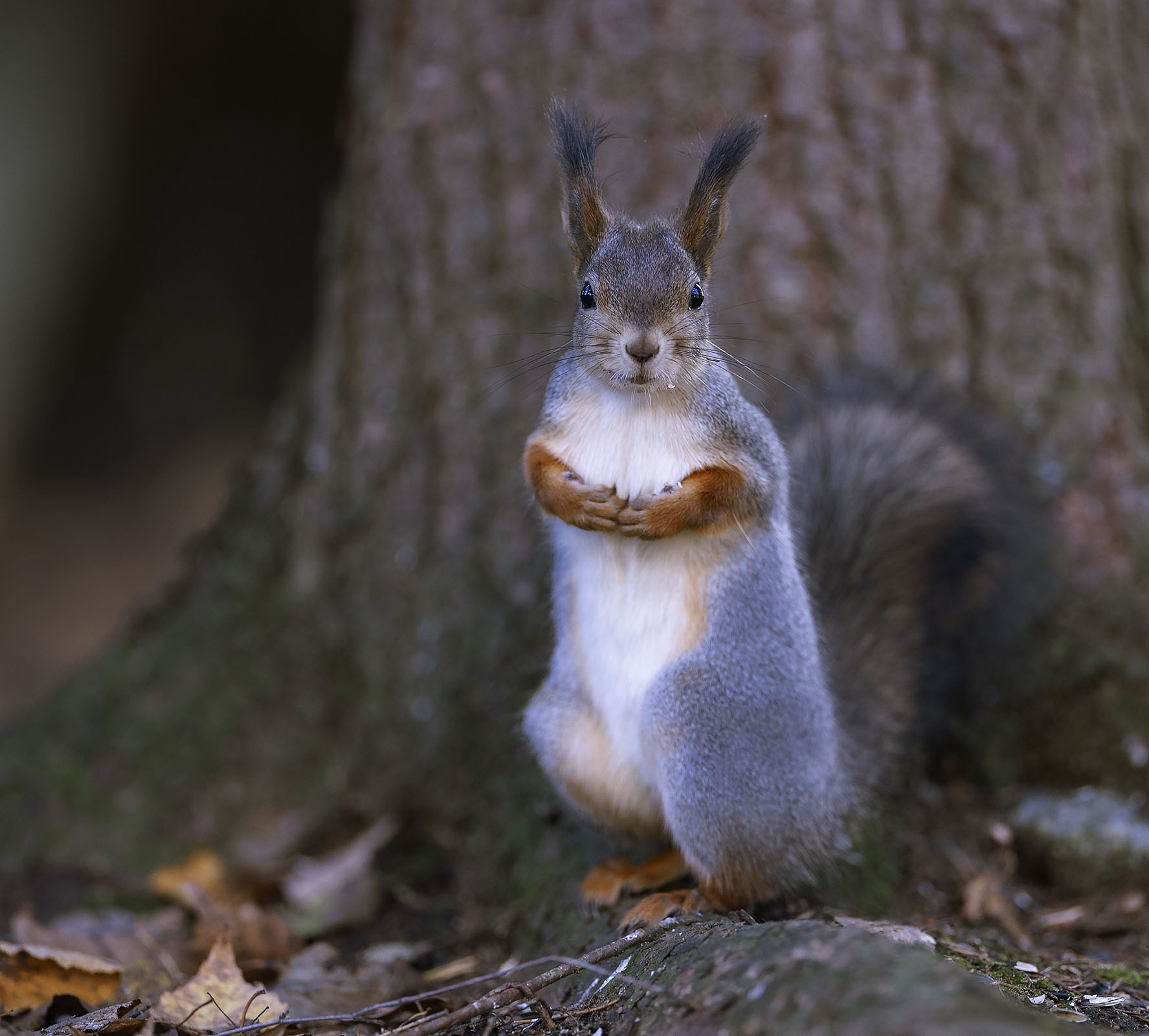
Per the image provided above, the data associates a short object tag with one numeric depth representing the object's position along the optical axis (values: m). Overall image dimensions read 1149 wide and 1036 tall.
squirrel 4.62
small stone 4.71
